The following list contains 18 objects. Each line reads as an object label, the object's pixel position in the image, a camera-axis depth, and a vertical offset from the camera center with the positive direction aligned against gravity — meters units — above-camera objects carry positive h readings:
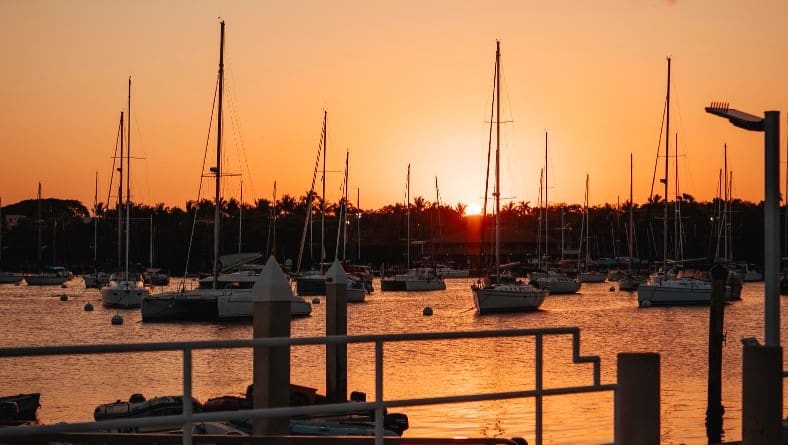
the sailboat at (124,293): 88.75 -3.12
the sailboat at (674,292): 90.19 -2.73
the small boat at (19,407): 27.15 -3.84
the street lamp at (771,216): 10.88 +0.39
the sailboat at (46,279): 149.12 -3.44
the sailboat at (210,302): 68.44 -2.94
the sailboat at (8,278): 164.12 -3.71
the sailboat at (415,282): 130.12 -3.03
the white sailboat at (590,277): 152.88 -2.74
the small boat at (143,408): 24.06 -3.33
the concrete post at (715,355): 29.17 -2.61
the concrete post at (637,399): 9.50 -1.17
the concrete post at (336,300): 24.72 -0.98
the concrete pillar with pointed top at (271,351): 10.72 -0.91
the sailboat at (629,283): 125.00 -2.86
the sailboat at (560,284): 115.12 -2.81
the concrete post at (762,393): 10.24 -1.21
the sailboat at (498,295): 76.56 -2.69
